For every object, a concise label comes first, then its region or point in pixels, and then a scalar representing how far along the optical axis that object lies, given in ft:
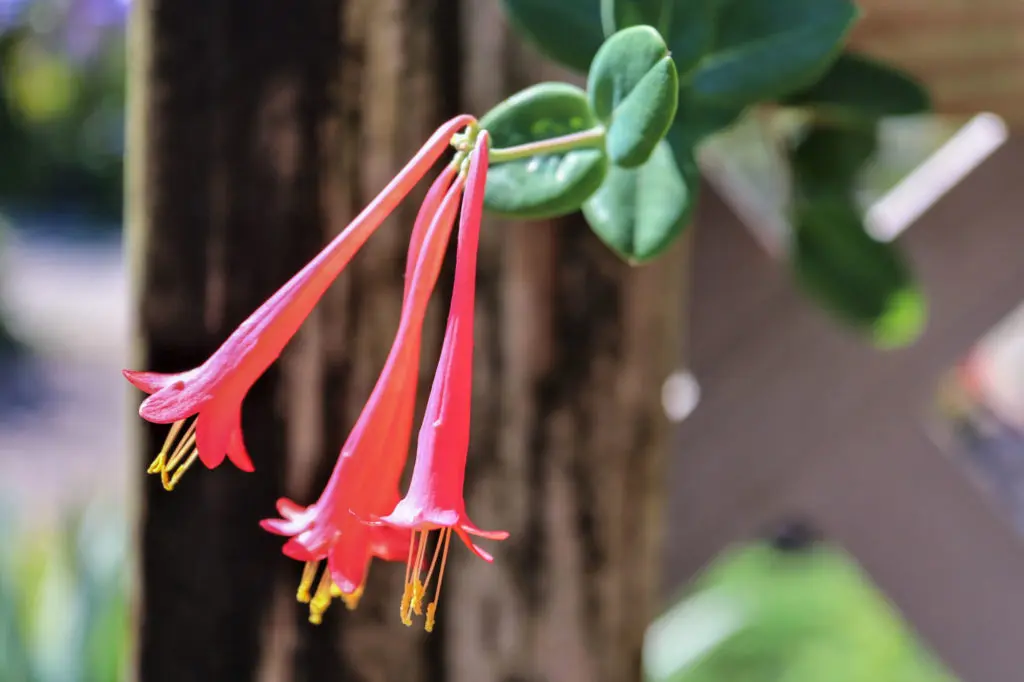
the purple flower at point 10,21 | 11.37
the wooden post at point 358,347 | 2.00
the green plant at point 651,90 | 1.81
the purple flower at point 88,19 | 7.86
